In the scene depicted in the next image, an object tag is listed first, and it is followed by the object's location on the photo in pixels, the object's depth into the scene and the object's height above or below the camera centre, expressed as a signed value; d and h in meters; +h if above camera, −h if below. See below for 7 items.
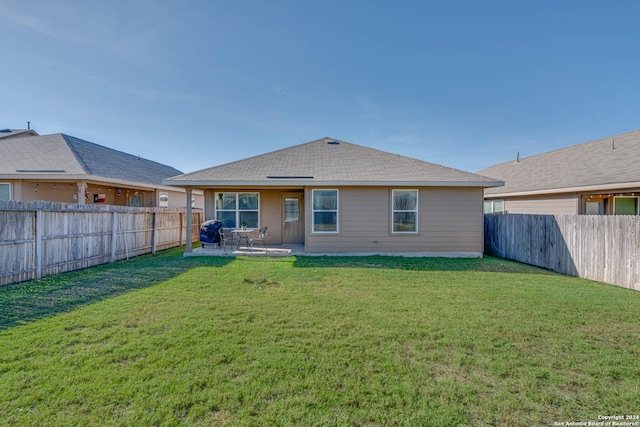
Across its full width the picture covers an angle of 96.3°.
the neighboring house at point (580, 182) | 9.87 +1.24
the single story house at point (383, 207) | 9.34 +0.23
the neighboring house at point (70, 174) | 11.24 +1.59
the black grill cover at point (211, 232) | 10.34 -0.69
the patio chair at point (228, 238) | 10.65 -0.97
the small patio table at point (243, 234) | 9.90 -0.78
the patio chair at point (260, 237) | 10.11 -0.94
